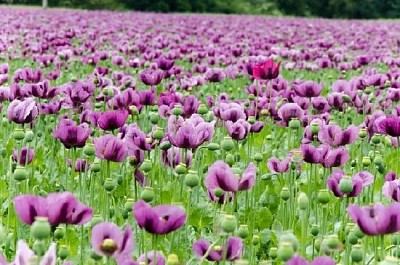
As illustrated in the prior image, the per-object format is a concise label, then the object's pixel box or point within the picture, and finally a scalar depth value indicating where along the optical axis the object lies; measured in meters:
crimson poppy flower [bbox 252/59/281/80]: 8.37
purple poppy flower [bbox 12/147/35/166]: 6.31
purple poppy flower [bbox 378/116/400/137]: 5.93
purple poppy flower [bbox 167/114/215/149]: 5.26
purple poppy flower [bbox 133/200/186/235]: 3.22
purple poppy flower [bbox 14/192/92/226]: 3.23
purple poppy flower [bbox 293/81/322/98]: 8.31
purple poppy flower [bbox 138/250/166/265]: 3.57
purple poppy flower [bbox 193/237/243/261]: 3.84
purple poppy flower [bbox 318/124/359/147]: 5.95
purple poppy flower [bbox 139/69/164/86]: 9.08
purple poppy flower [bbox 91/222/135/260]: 3.16
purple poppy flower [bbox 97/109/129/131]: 5.94
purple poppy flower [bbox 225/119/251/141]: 6.54
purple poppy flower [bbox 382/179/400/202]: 4.48
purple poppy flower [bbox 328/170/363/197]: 4.81
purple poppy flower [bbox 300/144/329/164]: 5.43
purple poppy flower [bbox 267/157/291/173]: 6.09
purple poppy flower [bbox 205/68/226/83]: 10.68
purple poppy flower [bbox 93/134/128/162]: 5.05
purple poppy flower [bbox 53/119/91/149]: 5.58
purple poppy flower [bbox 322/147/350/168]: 5.40
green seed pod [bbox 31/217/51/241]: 2.95
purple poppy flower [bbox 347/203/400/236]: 3.31
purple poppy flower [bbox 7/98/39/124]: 6.13
